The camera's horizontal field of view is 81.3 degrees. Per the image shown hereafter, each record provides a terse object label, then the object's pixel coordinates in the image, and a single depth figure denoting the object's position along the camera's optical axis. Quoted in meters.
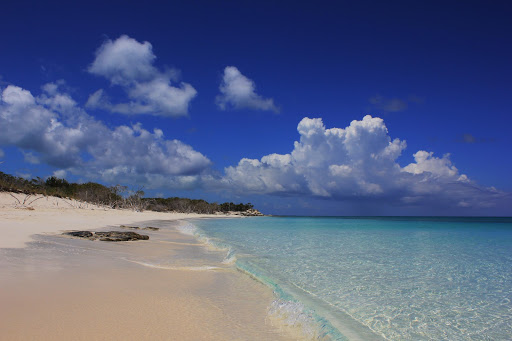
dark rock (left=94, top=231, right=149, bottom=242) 12.94
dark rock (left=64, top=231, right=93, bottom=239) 13.07
